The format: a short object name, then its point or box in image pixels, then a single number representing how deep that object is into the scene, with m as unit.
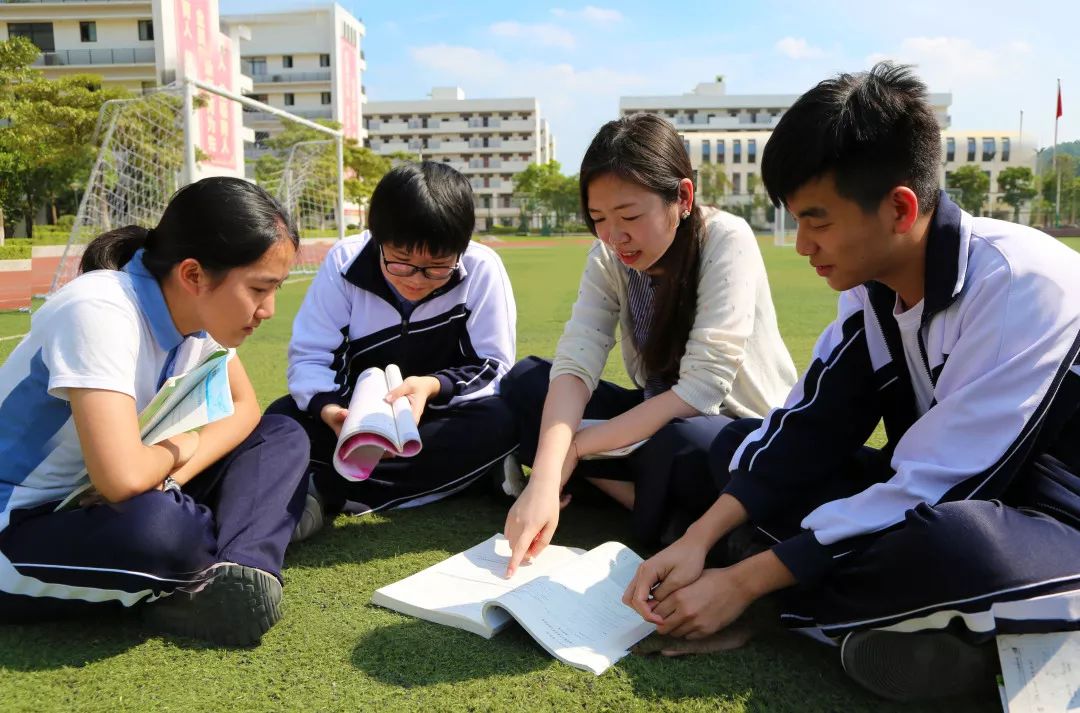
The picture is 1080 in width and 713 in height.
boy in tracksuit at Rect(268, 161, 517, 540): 2.37
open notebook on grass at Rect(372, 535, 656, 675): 1.59
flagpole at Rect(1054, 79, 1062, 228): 43.05
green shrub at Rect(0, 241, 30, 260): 14.41
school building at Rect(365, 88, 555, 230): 65.69
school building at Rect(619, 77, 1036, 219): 65.44
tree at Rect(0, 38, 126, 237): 16.31
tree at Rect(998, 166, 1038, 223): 53.81
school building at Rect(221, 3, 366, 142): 48.09
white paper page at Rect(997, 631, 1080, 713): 1.31
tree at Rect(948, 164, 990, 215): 52.56
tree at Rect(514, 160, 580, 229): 52.34
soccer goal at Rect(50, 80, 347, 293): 8.95
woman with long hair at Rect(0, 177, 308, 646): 1.62
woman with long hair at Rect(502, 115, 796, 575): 2.06
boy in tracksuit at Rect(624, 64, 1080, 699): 1.34
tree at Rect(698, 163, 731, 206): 55.72
